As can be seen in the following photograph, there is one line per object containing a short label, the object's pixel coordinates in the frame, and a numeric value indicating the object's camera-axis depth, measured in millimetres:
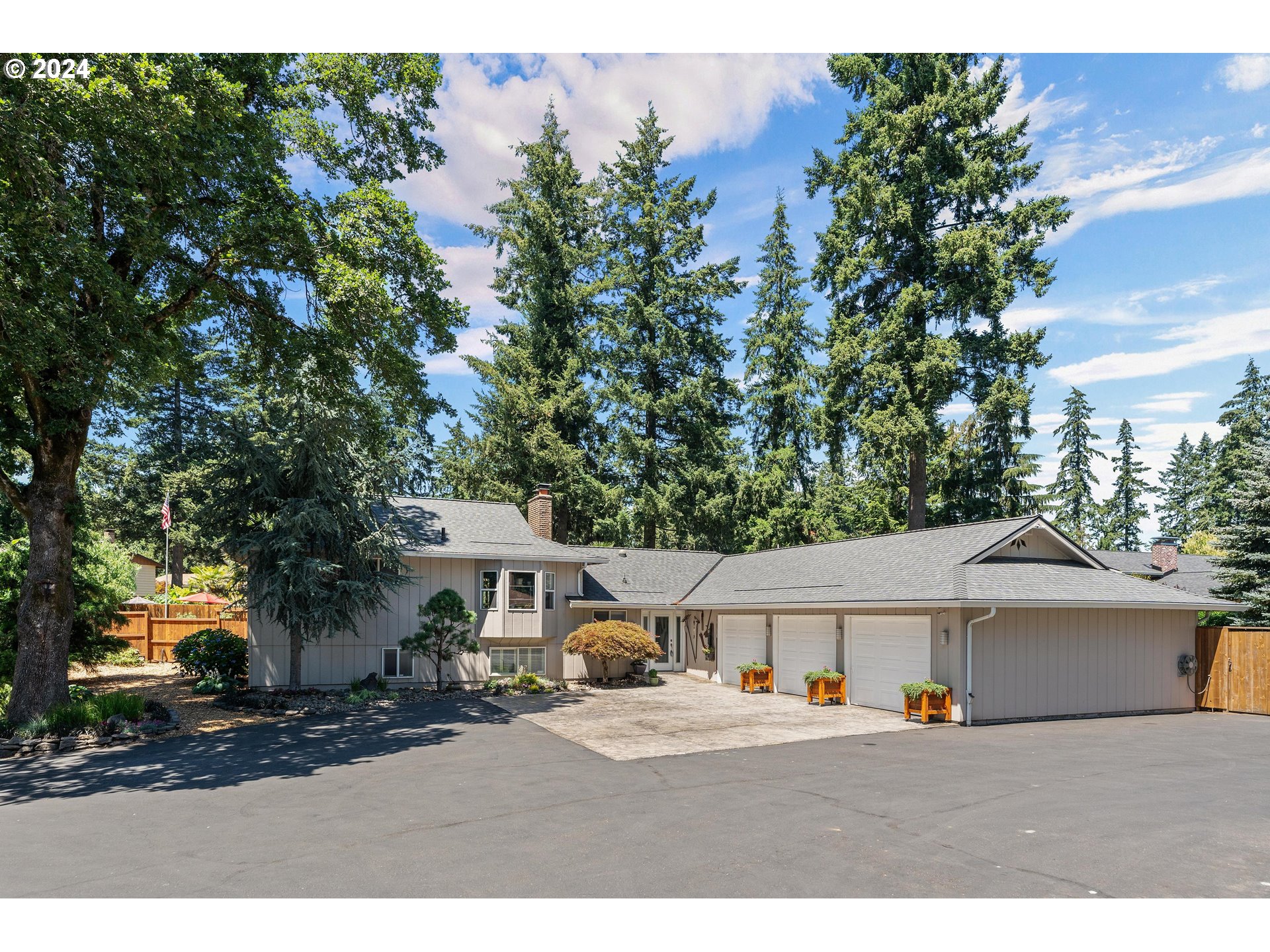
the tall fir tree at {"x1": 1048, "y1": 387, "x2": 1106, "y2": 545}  60188
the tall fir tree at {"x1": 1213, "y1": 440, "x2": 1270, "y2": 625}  22094
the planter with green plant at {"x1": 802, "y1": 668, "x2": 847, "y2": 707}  18625
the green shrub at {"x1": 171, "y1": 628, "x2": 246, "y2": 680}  20266
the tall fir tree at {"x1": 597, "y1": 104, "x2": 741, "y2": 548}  33500
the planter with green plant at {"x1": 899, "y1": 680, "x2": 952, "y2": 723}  15742
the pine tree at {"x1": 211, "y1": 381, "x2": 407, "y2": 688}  18562
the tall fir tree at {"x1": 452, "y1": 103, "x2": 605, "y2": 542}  33906
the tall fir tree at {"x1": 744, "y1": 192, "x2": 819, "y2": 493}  36812
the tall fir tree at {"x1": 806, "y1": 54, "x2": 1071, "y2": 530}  27031
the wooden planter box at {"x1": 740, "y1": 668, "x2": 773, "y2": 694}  21516
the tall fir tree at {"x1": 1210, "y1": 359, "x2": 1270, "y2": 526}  46406
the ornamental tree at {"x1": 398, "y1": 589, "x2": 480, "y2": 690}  20812
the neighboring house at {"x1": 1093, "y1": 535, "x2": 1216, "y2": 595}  31781
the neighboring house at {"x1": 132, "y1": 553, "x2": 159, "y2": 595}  50188
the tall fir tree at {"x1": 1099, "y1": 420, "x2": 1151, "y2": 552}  62094
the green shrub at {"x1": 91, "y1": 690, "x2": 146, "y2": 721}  13930
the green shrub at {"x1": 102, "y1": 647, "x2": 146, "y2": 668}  24203
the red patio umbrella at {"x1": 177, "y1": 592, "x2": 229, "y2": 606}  32312
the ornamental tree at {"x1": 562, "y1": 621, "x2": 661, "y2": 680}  21188
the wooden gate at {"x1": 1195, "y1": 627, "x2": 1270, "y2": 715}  17469
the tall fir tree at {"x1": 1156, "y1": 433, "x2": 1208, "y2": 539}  60375
